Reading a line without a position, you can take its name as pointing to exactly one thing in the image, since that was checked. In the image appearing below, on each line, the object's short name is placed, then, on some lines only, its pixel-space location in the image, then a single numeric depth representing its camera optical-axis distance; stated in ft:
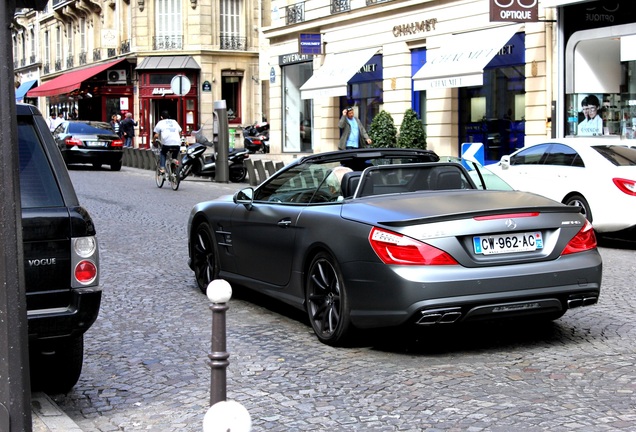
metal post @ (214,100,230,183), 86.84
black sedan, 103.04
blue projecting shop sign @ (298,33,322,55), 106.52
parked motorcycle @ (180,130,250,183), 82.33
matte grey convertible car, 21.21
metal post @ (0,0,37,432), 14.02
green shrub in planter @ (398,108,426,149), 90.43
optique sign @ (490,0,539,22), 71.51
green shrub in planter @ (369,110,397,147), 92.22
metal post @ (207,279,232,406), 12.92
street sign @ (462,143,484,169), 69.21
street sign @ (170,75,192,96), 97.60
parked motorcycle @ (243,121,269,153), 140.77
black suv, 17.56
